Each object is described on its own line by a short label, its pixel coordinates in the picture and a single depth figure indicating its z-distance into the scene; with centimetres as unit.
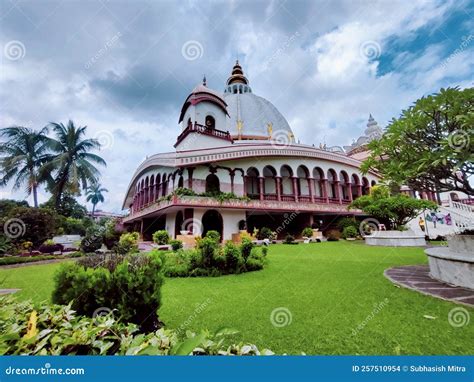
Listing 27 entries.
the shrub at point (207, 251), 719
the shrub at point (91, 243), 1135
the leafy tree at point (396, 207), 1419
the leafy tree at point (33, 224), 1328
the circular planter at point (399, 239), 1328
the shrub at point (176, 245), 1212
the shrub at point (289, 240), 1555
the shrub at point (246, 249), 754
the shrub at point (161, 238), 1438
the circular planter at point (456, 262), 430
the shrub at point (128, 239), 1019
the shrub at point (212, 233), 1200
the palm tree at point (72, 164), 1094
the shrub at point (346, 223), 1965
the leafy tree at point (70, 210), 1775
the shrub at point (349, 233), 1803
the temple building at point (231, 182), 1741
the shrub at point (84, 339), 131
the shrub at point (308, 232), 1744
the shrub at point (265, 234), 1631
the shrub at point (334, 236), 1748
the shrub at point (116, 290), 270
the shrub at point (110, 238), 1181
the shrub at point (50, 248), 1318
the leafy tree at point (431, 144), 373
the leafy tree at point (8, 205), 1430
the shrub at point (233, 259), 718
